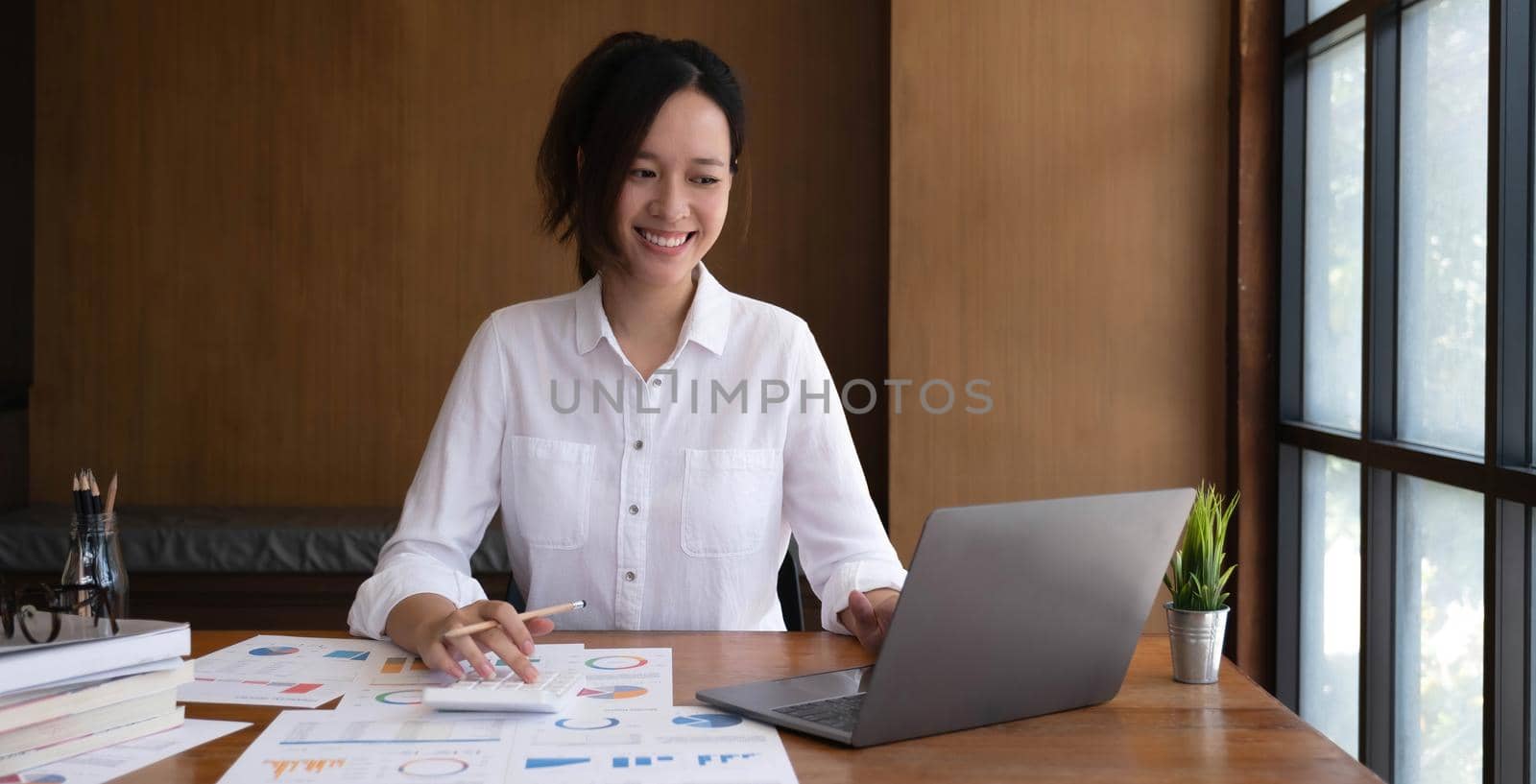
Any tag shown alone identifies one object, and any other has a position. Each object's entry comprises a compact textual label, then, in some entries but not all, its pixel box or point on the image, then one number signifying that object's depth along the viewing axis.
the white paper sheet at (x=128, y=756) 1.04
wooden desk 1.08
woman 1.80
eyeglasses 1.11
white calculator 1.19
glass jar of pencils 1.58
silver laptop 1.11
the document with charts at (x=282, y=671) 1.27
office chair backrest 1.96
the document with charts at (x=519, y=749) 1.04
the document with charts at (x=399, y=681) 1.23
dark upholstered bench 3.39
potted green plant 1.36
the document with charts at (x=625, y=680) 1.24
